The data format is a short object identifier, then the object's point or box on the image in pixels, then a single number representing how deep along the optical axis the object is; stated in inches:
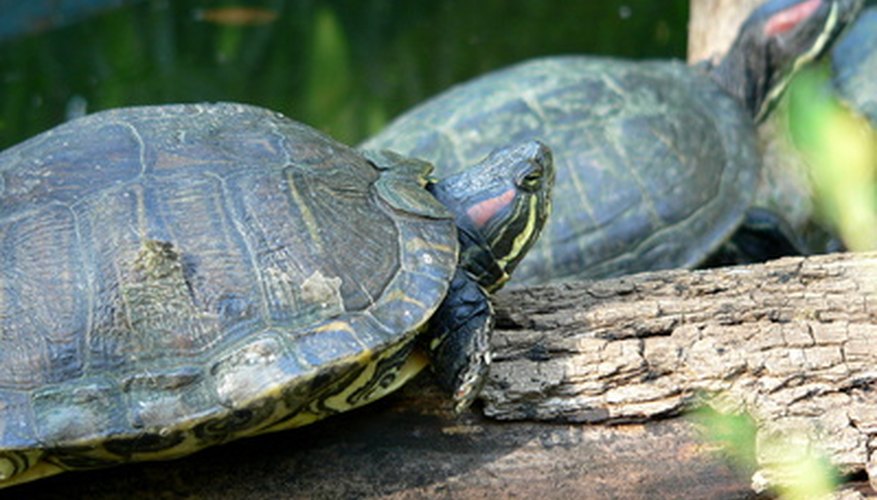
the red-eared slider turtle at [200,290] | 184.2
